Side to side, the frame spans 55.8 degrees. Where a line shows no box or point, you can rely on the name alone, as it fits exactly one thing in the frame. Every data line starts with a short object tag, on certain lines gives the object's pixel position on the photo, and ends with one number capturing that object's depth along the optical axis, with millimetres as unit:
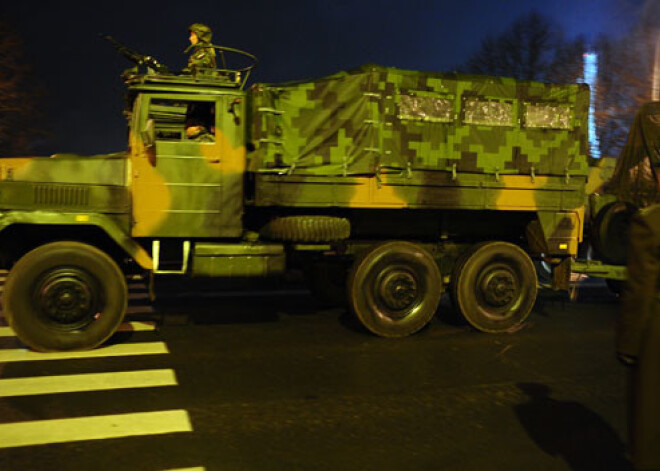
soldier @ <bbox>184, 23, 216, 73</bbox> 7711
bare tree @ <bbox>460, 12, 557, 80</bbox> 29781
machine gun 7439
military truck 6848
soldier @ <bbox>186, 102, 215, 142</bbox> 7350
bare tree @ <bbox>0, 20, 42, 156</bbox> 17078
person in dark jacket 2988
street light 20359
